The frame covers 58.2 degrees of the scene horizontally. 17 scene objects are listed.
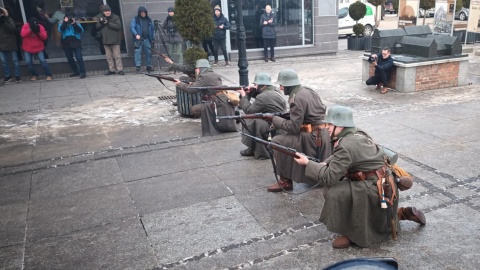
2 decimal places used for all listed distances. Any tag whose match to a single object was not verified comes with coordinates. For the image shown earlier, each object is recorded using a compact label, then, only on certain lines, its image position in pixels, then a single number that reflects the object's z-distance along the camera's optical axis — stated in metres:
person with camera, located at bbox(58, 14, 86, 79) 13.43
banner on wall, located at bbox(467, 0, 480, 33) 16.99
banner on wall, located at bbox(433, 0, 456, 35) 14.83
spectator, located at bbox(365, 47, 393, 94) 10.74
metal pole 9.28
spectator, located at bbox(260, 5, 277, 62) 15.63
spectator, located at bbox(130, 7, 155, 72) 13.95
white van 22.52
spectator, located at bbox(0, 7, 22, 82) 12.82
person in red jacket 12.89
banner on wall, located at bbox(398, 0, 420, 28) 16.32
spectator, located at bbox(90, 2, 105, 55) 14.77
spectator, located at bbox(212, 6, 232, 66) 14.97
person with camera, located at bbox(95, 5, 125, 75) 13.71
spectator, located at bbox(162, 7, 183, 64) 14.20
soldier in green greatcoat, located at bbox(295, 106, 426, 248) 4.16
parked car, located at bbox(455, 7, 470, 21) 22.46
